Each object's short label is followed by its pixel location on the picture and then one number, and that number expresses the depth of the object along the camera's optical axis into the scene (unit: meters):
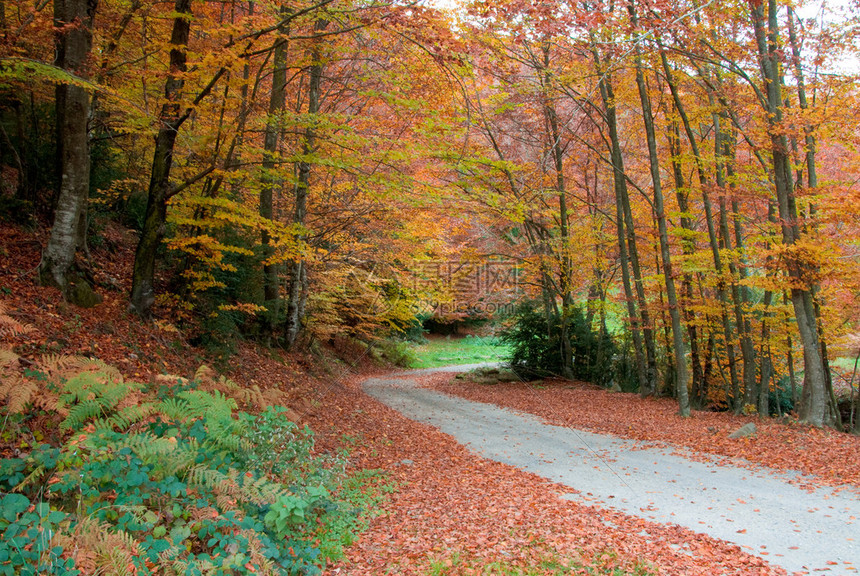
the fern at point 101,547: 2.78
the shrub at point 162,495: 2.85
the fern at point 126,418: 3.93
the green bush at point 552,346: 17.55
